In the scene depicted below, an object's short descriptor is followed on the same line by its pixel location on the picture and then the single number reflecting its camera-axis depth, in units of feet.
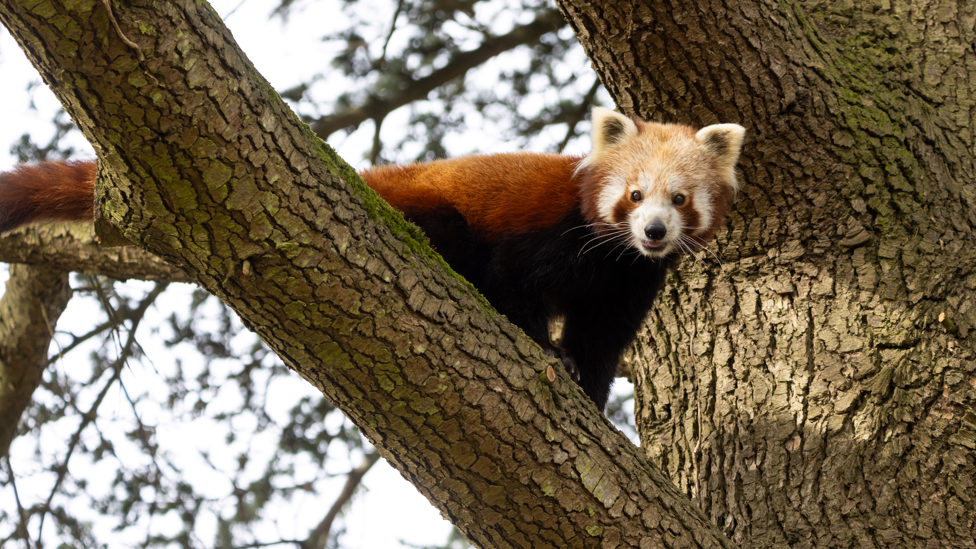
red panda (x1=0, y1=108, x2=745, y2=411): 21.03
